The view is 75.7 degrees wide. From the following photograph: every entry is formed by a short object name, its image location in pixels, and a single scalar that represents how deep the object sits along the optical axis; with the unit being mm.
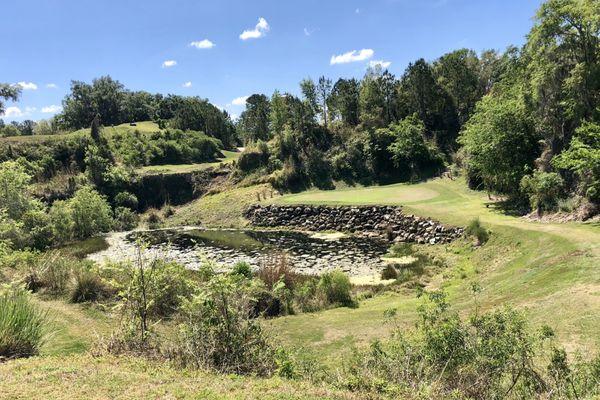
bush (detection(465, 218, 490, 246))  21583
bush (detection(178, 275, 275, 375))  7086
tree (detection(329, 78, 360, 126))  65875
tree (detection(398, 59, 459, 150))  59469
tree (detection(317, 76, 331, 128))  70812
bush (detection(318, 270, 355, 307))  15570
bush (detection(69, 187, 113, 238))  37688
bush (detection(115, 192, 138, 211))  54406
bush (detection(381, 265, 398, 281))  19594
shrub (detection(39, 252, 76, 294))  15219
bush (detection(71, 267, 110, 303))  14445
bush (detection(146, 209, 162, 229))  47719
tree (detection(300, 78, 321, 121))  69000
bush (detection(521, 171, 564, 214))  22083
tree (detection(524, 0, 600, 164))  21703
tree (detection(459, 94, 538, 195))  27797
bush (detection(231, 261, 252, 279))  15727
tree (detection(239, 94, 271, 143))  86250
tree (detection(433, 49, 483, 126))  59750
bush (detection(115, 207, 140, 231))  47125
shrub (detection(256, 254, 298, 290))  16237
